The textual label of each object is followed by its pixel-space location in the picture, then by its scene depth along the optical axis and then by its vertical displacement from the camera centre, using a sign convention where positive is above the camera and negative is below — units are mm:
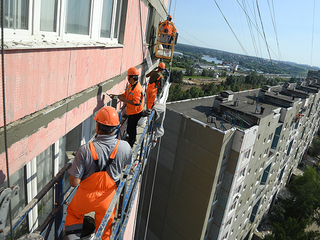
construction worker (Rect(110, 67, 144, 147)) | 5891 -1251
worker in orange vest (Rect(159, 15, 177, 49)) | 12328 +1475
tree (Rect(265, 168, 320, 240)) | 34816 -19338
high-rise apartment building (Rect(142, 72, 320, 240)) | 15758 -7489
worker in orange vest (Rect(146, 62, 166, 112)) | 7891 -1038
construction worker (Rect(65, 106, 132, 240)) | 3076 -1684
